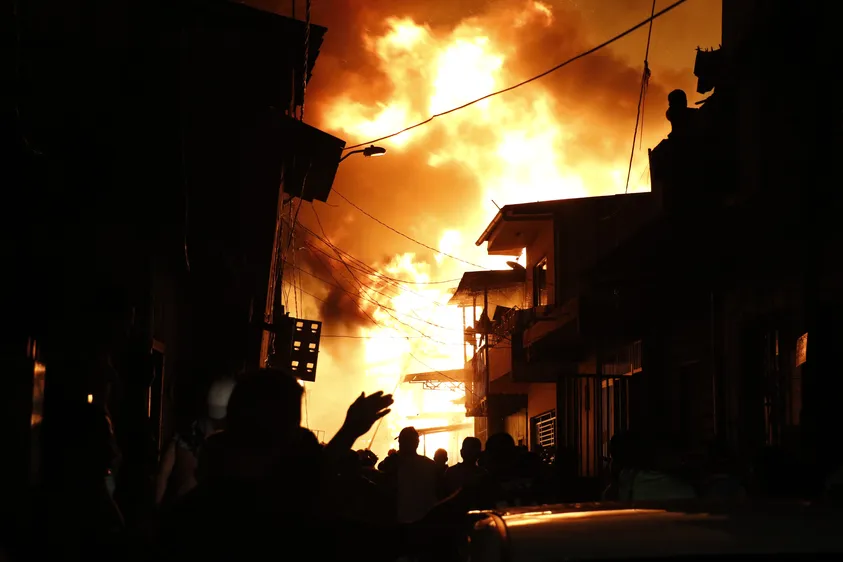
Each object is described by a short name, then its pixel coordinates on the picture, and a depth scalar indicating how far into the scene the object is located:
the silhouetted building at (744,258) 8.50
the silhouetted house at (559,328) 17.05
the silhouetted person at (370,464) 10.99
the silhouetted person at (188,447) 6.22
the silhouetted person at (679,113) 14.32
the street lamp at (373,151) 17.73
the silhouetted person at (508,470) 9.20
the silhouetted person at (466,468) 9.73
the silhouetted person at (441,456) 13.06
